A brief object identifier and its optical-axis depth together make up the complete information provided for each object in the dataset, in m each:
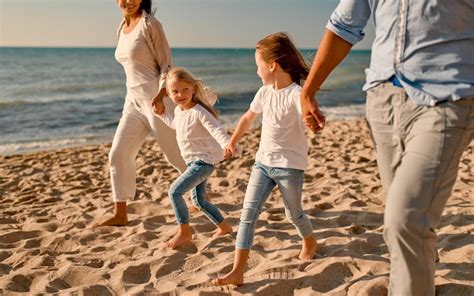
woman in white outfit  4.97
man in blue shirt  2.29
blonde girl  4.40
